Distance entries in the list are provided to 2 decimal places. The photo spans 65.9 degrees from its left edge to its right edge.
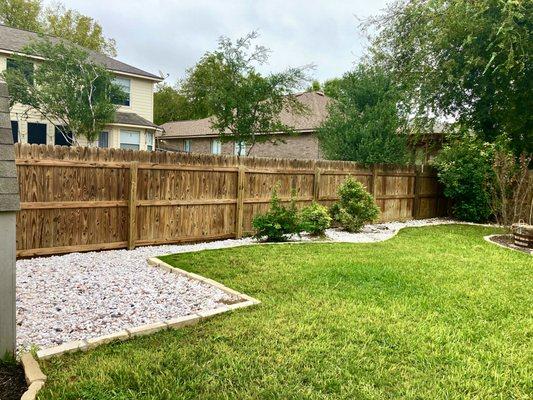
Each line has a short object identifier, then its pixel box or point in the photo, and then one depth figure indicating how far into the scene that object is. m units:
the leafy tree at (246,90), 17.83
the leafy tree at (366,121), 11.78
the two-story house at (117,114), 17.00
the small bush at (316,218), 9.30
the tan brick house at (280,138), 22.12
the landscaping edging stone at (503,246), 8.34
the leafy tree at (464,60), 11.09
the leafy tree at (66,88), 15.55
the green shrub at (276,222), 8.59
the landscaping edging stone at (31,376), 2.58
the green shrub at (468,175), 12.79
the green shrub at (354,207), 10.48
